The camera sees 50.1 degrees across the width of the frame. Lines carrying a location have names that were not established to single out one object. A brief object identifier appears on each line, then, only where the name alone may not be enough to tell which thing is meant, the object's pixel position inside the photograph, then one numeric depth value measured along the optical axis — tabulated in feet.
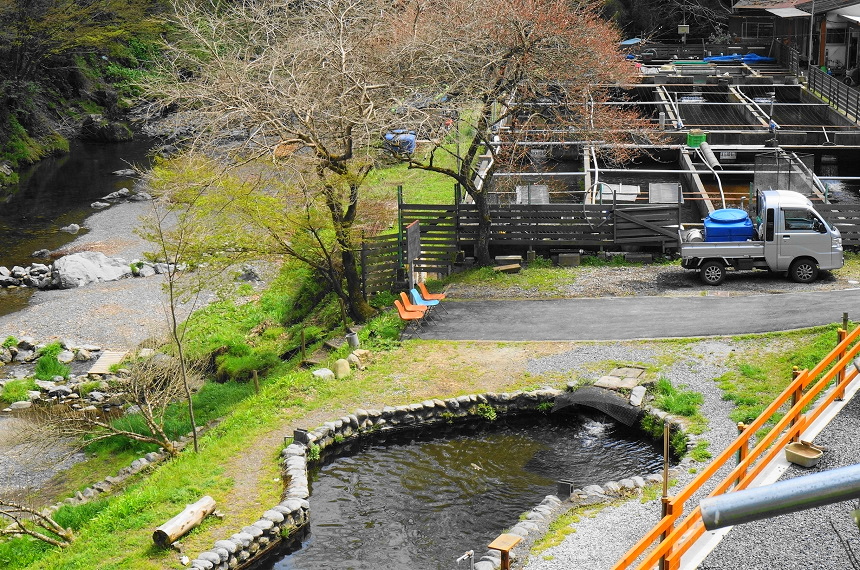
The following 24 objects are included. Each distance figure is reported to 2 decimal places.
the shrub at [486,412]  59.11
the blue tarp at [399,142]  77.00
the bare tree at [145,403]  54.75
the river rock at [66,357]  84.23
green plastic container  110.01
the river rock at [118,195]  146.41
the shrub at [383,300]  77.82
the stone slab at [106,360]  80.23
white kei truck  73.56
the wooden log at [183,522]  43.91
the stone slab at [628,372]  60.18
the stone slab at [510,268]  82.12
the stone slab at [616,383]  58.54
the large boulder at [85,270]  106.32
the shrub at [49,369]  80.30
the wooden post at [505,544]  37.91
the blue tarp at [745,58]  179.73
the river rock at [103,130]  192.95
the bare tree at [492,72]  77.15
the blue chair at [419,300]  72.49
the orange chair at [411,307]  71.36
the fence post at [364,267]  76.79
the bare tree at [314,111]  67.87
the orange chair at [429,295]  74.09
